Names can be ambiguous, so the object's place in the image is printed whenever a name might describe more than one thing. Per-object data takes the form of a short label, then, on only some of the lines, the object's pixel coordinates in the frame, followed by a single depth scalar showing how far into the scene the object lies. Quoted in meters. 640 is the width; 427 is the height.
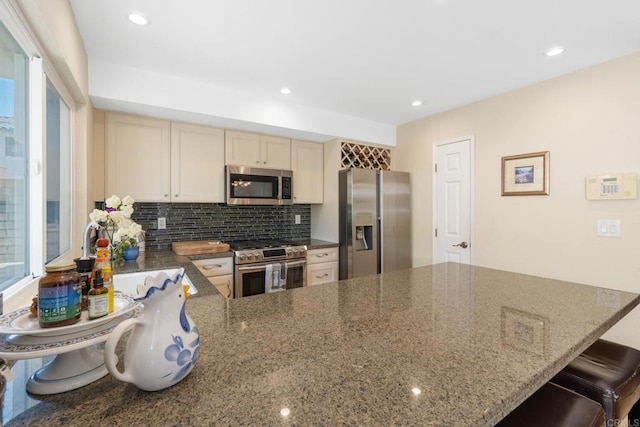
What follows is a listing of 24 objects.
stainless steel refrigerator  3.38
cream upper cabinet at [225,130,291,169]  3.17
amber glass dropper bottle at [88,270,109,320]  0.67
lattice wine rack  3.64
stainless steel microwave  3.10
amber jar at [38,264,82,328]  0.62
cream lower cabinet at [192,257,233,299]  2.72
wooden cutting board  2.76
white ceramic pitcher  0.58
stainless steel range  2.85
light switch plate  2.18
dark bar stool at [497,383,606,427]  0.94
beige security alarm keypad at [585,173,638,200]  2.10
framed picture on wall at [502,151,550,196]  2.57
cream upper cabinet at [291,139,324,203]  3.59
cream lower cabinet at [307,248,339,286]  3.33
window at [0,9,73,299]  1.20
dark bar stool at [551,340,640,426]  1.11
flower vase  2.27
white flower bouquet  1.60
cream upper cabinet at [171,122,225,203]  2.89
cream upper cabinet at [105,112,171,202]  2.61
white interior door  3.14
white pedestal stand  0.58
